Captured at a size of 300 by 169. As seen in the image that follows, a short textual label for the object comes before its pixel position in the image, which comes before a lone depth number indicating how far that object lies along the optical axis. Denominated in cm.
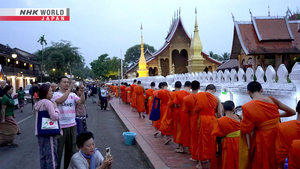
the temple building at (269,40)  1591
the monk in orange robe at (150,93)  932
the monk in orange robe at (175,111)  631
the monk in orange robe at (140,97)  1203
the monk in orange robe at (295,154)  236
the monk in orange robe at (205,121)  486
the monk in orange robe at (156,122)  767
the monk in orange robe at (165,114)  692
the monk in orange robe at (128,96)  1808
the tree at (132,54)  8000
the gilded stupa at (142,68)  2096
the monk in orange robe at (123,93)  2020
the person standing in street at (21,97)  1530
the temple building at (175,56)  2539
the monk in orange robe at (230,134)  393
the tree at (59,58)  4891
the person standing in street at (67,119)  462
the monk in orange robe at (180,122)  609
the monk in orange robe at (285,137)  280
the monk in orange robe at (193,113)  514
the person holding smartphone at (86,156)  292
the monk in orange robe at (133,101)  1362
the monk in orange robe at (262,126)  318
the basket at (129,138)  751
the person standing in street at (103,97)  1597
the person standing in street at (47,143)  393
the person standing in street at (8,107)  740
